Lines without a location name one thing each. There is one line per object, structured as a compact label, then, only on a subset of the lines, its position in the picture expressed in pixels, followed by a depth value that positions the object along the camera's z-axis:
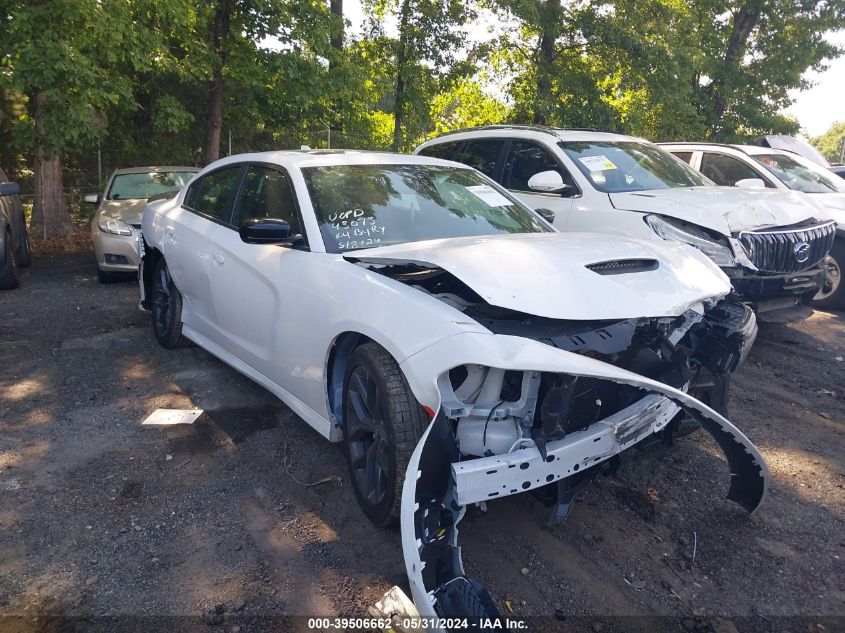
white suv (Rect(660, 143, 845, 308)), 7.59
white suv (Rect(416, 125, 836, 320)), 5.52
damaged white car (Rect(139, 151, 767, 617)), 2.44
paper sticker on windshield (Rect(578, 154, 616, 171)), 6.49
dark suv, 7.86
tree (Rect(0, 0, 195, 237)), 8.86
